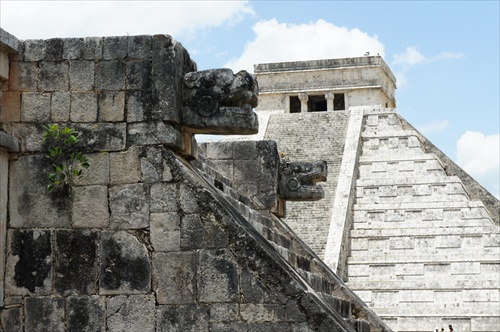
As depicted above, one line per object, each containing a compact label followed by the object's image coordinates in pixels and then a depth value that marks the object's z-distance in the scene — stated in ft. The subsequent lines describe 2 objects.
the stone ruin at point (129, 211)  41.73
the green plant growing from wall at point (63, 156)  43.71
